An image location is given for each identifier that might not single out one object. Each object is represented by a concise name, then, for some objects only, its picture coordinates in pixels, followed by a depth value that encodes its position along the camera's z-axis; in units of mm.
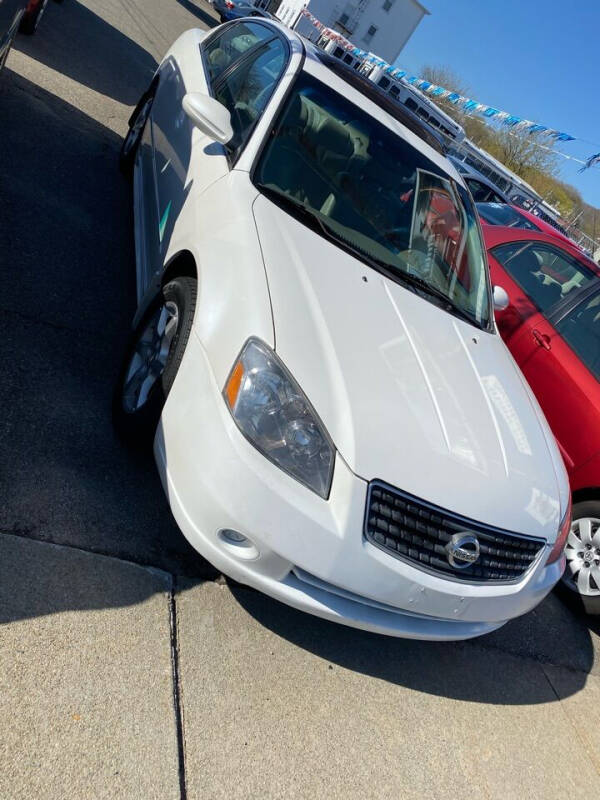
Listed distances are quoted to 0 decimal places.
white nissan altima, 2123
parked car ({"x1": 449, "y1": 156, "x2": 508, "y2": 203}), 13841
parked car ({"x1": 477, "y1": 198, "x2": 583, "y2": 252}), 6244
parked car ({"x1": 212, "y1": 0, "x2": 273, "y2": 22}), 21953
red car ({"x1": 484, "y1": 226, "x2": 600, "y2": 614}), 4055
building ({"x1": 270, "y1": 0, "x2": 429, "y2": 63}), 54344
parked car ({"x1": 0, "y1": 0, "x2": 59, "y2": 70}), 3545
